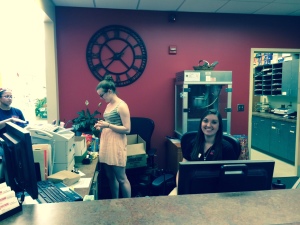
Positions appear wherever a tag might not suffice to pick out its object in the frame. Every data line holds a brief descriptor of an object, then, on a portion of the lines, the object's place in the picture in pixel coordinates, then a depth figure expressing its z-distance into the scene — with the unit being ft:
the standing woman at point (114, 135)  9.54
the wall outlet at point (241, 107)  15.06
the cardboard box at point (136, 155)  11.37
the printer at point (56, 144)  7.24
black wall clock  13.75
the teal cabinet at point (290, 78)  17.29
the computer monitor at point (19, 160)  3.80
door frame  14.96
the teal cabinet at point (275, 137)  16.85
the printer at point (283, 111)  17.67
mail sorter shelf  19.29
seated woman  7.38
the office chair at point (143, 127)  12.81
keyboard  5.25
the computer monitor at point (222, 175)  4.02
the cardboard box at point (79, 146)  8.71
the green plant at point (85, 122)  11.09
